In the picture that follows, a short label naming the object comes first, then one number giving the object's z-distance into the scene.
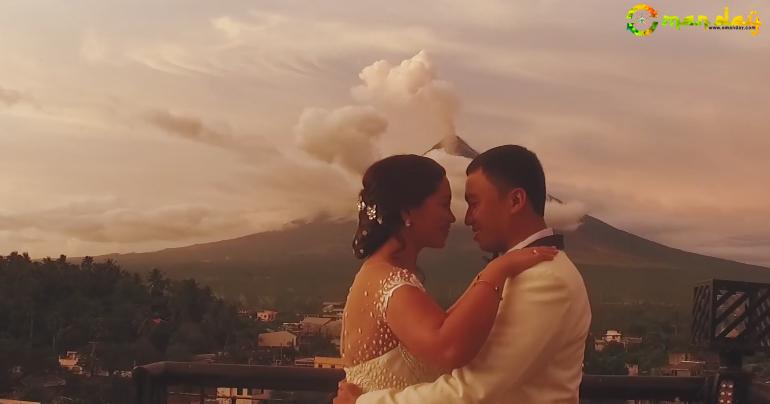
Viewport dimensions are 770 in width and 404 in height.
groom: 1.31
